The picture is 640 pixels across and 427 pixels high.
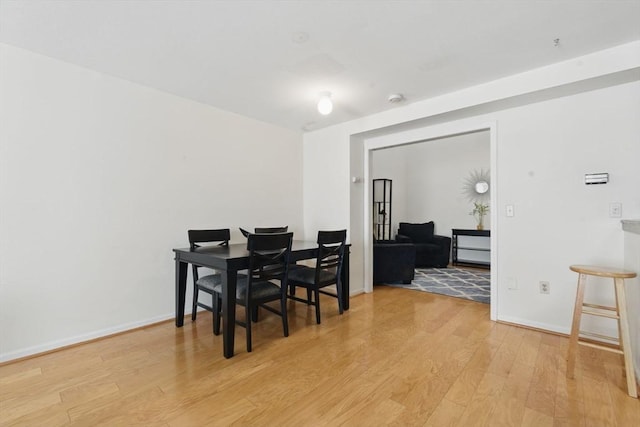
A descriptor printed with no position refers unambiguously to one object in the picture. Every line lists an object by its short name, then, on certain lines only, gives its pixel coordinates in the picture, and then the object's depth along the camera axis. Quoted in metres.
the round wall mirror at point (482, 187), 6.06
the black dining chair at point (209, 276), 2.58
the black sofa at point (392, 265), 4.39
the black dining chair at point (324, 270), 2.94
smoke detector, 3.00
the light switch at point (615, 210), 2.35
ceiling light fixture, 2.89
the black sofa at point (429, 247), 5.69
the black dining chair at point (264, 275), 2.34
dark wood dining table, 2.22
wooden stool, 1.76
